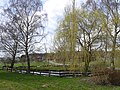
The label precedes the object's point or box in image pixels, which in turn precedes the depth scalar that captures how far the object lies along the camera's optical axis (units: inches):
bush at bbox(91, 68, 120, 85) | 466.3
